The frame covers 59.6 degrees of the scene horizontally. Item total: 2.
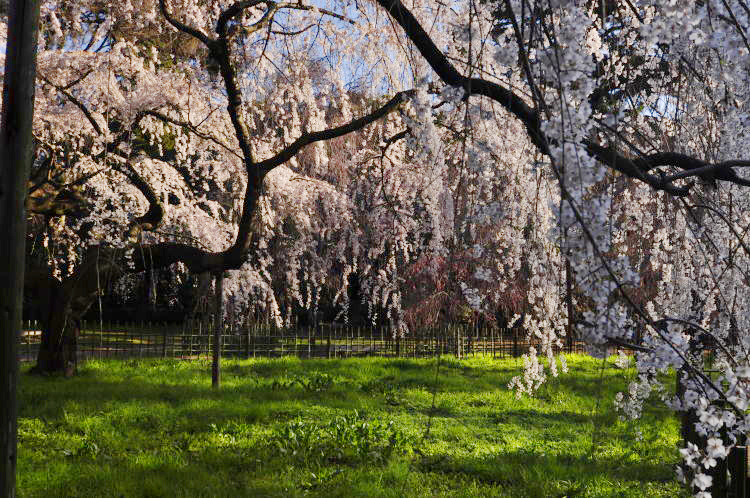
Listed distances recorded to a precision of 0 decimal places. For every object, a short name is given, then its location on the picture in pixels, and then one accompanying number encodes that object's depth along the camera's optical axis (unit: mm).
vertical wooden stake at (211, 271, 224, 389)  8750
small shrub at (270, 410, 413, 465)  5551
